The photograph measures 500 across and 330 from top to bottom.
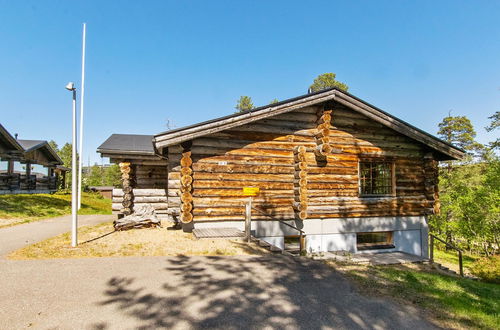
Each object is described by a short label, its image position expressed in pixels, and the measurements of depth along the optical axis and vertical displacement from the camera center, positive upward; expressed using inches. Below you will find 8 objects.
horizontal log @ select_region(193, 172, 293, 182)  387.1 +2.0
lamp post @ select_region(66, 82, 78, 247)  292.0 -14.4
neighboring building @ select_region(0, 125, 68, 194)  868.6 +57.0
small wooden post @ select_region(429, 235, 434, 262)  371.0 -93.4
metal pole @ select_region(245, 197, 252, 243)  339.3 -51.9
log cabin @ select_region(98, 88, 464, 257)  386.6 +8.7
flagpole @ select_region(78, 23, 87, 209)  337.8 +111.8
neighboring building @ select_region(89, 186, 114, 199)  1932.0 -75.7
